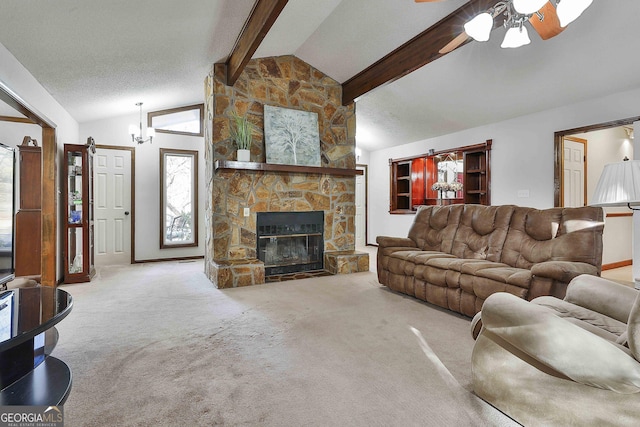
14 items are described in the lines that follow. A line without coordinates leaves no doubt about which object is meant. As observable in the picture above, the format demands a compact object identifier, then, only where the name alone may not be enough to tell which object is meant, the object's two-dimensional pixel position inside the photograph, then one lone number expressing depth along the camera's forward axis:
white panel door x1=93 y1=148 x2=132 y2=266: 5.70
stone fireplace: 4.59
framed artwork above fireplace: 4.88
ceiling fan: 2.21
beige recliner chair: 1.27
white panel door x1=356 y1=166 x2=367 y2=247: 8.59
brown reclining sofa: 2.65
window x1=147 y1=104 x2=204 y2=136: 6.11
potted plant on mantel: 4.52
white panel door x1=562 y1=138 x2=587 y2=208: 5.11
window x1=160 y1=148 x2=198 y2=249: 6.16
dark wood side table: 1.36
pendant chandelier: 5.29
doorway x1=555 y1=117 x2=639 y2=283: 4.82
